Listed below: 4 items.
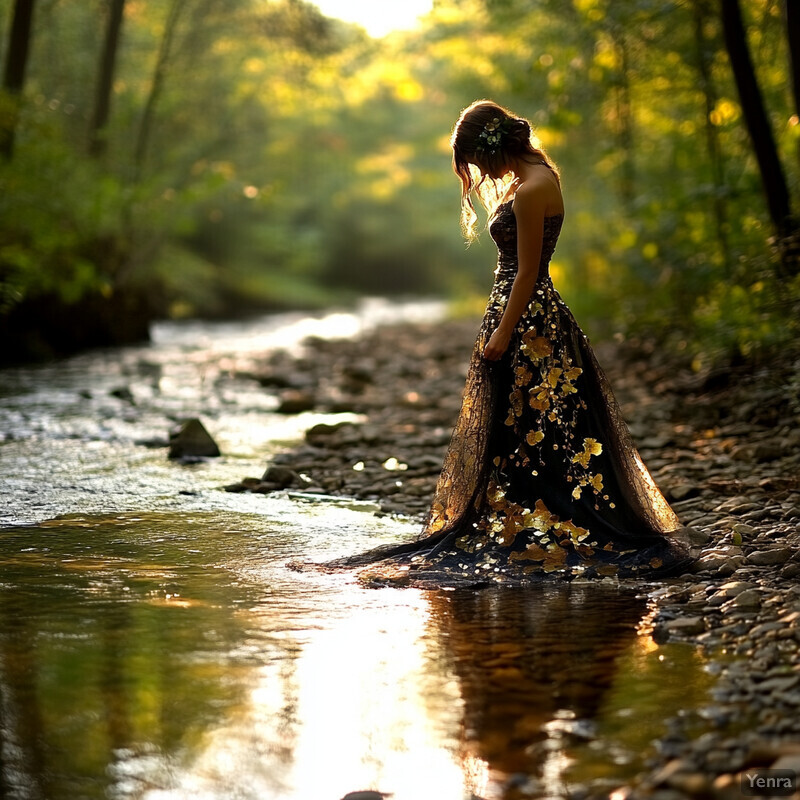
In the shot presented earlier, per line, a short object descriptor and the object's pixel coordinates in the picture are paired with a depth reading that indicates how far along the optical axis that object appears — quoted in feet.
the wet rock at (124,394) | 42.39
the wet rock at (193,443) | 30.66
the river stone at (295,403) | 40.70
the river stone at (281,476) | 27.02
